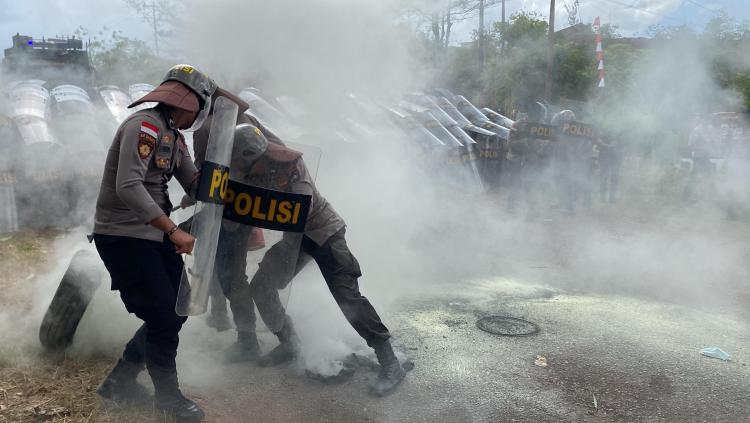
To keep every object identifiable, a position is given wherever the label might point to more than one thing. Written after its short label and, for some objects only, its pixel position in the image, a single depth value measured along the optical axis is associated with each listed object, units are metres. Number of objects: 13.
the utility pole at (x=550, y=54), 15.67
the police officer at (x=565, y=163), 10.16
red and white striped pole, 11.88
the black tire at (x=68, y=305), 3.38
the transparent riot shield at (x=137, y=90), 9.09
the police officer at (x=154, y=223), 2.62
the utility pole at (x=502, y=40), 16.84
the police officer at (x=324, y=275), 3.33
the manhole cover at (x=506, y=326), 4.20
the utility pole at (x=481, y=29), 9.63
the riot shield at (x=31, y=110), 7.06
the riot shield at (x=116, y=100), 8.27
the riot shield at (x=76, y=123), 7.33
